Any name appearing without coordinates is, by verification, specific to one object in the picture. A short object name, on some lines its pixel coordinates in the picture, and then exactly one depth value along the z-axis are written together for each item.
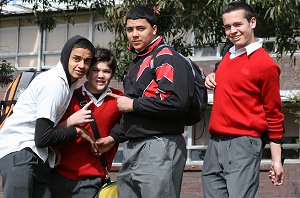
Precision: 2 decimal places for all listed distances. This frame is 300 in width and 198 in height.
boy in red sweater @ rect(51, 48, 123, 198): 5.25
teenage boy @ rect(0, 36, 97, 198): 4.91
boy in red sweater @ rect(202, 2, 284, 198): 4.60
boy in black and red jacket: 4.63
